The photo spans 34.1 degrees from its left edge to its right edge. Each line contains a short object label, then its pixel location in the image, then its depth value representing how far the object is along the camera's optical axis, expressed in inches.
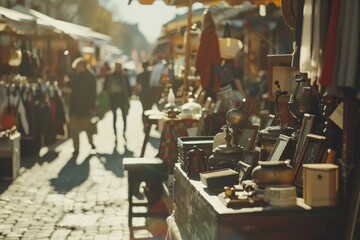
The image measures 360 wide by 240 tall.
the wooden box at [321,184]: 144.3
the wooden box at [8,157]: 381.6
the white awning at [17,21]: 429.4
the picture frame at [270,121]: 210.7
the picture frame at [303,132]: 165.8
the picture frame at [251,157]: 179.9
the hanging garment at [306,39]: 145.7
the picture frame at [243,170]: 175.2
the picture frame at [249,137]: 204.5
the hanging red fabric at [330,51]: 131.0
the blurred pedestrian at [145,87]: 645.3
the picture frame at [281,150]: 171.5
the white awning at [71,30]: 605.7
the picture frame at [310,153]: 157.1
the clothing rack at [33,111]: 459.2
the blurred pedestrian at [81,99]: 500.4
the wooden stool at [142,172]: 286.7
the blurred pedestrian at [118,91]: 586.2
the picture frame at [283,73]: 204.8
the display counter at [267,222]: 140.1
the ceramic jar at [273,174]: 151.4
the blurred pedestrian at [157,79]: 631.8
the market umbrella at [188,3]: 340.5
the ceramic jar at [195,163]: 193.6
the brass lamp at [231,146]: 191.8
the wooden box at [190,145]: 211.2
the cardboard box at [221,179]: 166.7
